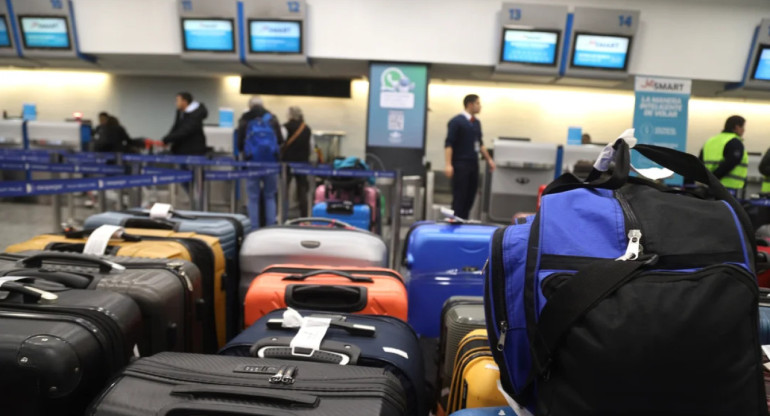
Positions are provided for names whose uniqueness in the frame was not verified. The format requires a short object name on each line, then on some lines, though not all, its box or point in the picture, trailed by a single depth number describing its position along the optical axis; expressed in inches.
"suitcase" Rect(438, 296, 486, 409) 59.7
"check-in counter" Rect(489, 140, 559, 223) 267.7
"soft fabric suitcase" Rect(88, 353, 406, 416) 33.3
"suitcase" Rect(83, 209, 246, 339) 82.9
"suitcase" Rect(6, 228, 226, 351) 68.3
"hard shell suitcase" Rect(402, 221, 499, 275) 96.6
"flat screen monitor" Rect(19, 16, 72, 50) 310.5
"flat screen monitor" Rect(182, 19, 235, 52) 295.8
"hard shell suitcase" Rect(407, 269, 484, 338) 94.9
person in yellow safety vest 219.6
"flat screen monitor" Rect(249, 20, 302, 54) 291.1
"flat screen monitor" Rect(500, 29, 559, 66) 282.2
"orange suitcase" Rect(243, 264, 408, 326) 61.0
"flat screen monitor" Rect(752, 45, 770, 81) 285.7
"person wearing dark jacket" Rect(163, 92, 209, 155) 227.0
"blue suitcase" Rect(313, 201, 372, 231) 177.5
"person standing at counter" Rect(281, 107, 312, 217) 265.9
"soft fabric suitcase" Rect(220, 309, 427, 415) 44.1
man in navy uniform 214.7
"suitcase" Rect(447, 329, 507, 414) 46.9
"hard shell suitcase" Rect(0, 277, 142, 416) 37.2
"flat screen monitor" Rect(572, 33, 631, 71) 282.0
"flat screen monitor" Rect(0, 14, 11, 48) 317.0
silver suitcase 80.3
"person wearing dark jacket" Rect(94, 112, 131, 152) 304.0
